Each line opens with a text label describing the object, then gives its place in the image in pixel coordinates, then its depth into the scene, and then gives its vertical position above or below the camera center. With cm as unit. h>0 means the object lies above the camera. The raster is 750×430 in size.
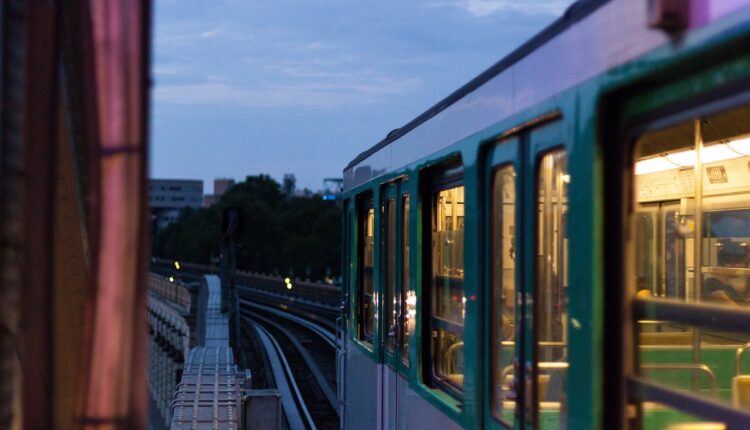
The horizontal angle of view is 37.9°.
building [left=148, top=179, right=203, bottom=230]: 15525 +809
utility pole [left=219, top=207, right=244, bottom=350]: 2666 +5
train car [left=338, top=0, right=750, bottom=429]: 294 +9
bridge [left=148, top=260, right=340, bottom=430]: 1124 -260
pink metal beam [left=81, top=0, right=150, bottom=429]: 241 +8
